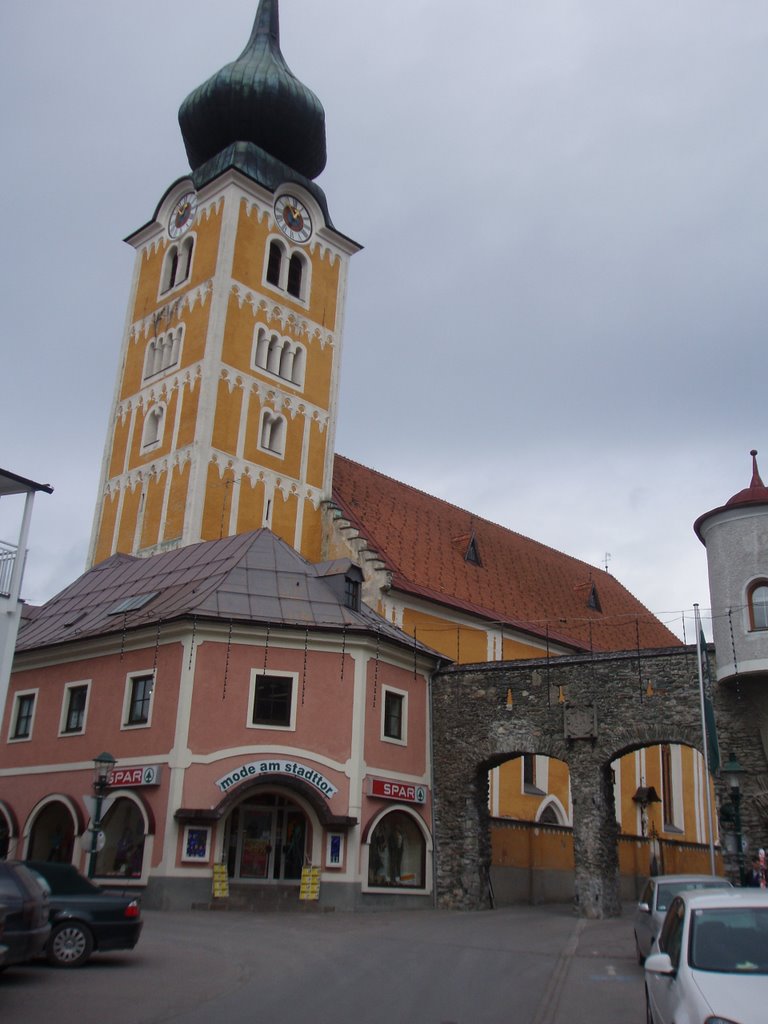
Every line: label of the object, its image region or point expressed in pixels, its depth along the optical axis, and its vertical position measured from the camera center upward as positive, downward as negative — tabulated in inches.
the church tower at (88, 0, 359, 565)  1390.3 +744.4
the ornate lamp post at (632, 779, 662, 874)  1576.0 +119.8
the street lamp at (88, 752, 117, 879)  769.6 +58.9
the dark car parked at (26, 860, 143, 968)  506.6 -28.2
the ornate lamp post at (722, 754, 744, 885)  827.4 +77.4
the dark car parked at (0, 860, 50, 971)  413.1 -22.8
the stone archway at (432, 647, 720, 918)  963.3 +136.7
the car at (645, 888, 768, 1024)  260.4 -21.0
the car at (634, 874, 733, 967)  518.9 -9.8
